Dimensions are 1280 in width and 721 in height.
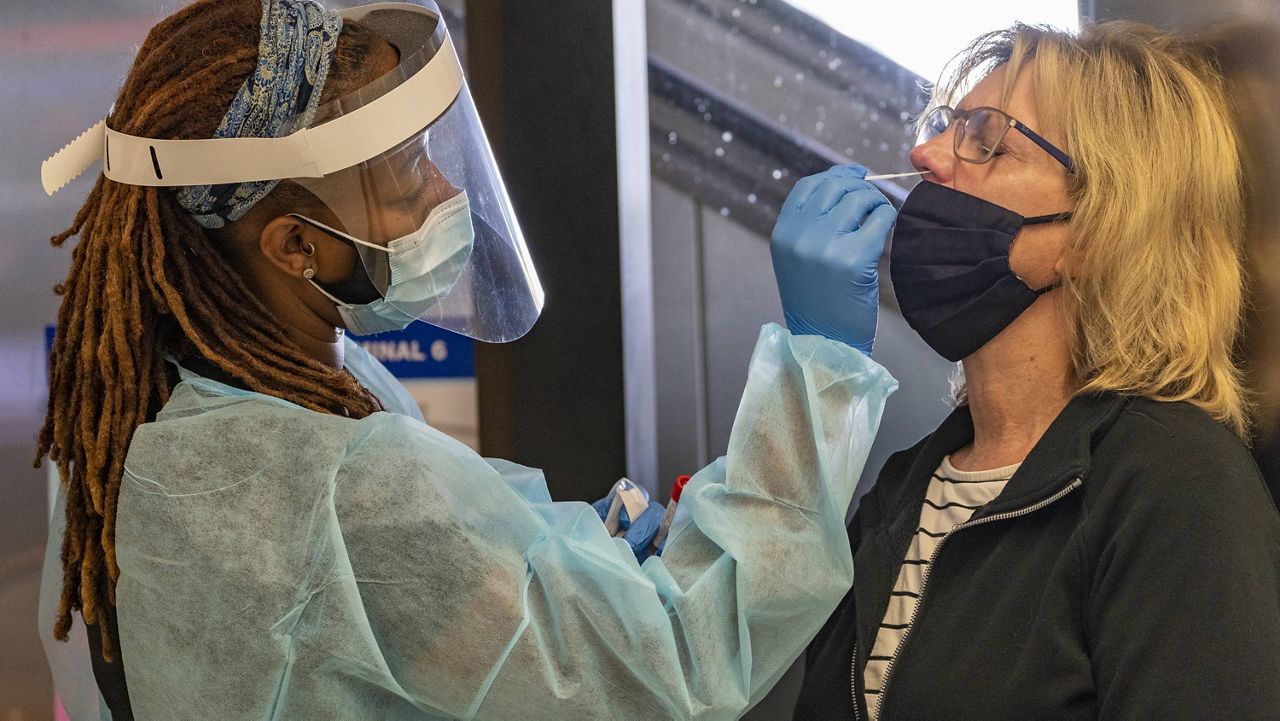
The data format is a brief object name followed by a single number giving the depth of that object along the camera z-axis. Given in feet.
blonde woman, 4.13
